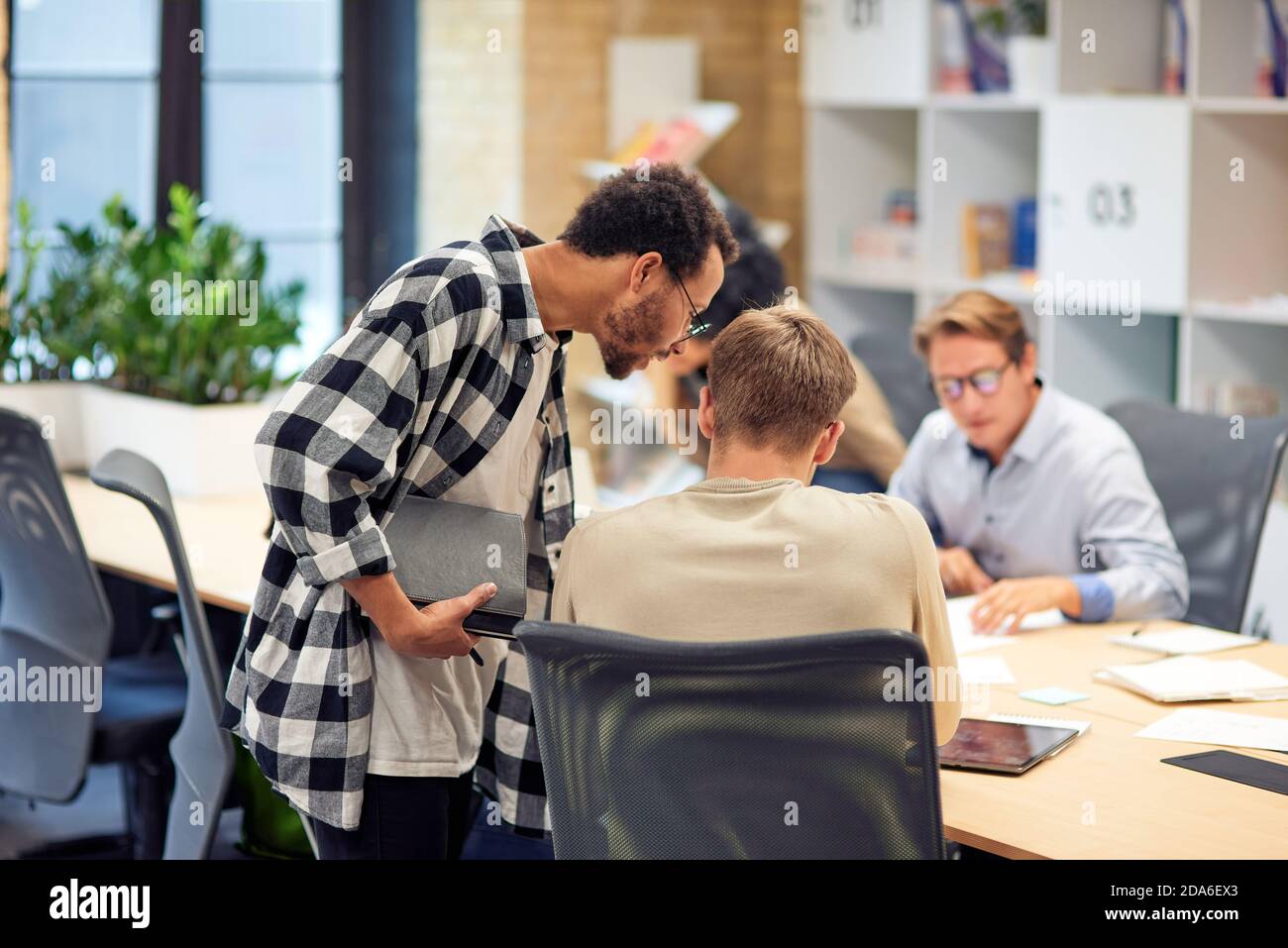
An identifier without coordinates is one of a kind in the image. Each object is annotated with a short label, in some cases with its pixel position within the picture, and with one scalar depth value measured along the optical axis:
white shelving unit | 3.91
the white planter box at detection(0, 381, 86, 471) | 3.88
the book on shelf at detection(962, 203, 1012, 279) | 4.80
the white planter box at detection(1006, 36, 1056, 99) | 4.34
